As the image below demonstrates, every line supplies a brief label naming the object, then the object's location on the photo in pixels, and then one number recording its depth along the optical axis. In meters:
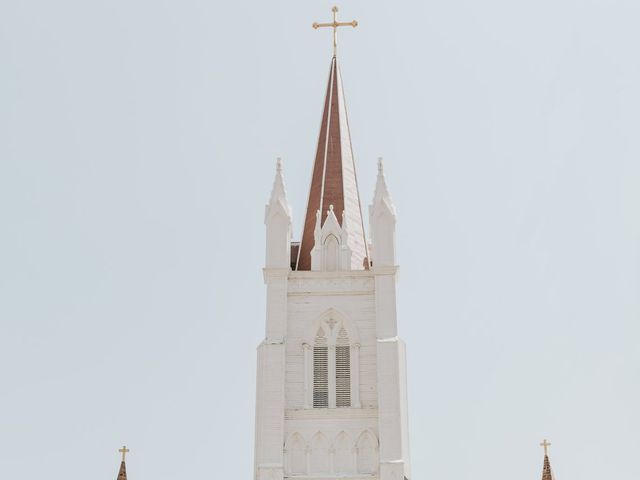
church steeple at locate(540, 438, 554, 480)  38.44
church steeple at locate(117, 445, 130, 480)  38.31
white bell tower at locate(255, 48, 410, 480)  39.41
